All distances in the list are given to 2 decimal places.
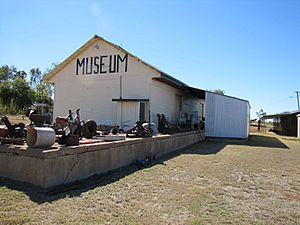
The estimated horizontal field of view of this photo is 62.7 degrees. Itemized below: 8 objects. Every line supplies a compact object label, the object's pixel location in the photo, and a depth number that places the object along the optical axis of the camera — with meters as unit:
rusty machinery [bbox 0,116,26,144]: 4.95
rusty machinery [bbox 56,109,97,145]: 4.96
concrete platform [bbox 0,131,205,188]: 4.15
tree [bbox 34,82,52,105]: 34.34
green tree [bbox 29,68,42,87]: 61.38
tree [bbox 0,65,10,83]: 54.24
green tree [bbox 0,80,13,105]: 37.41
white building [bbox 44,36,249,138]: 12.44
